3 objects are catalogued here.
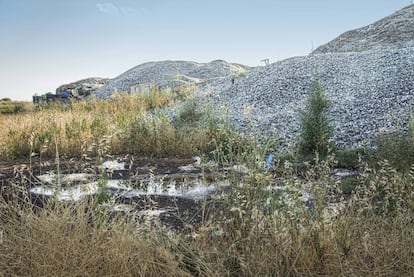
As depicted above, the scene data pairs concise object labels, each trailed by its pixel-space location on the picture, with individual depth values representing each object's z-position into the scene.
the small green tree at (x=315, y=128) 5.75
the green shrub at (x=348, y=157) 5.29
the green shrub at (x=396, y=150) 4.41
